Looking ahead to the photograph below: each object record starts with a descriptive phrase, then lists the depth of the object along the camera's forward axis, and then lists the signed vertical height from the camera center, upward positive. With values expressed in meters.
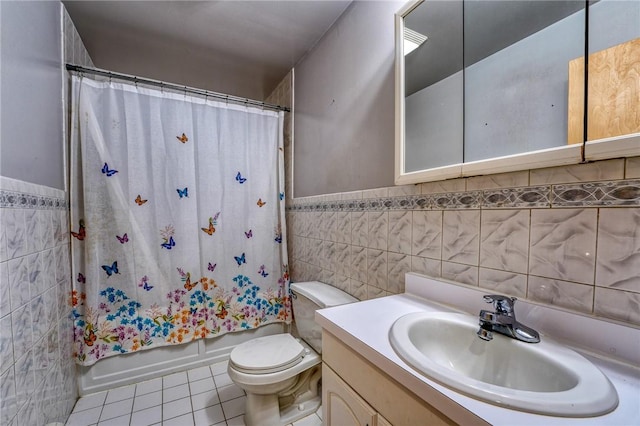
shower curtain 1.52 -0.08
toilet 1.21 -0.77
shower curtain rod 1.50 +0.80
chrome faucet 0.66 -0.30
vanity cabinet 0.55 -0.48
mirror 0.62 +0.38
